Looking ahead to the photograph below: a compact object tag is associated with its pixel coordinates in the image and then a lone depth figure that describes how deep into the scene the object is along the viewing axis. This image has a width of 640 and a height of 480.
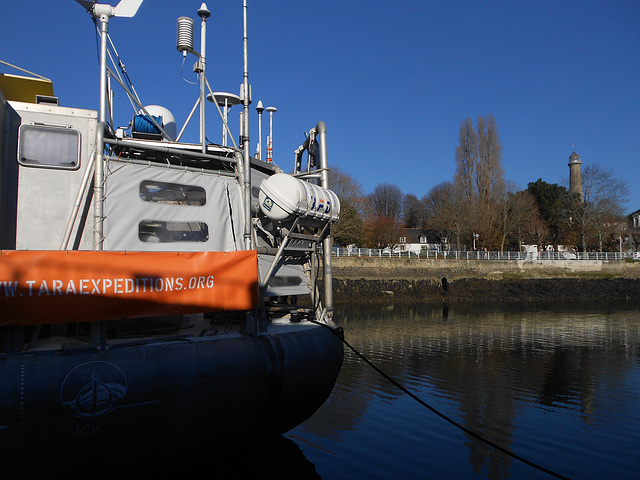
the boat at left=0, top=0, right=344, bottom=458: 5.33
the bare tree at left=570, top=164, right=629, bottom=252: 58.50
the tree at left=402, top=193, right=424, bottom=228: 88.72
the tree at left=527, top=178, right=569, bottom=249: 63.03
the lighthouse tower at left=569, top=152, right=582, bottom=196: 85.19
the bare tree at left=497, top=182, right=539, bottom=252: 57.53
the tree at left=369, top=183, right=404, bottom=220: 86.50
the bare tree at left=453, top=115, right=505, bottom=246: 57.06
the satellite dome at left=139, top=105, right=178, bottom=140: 9.67
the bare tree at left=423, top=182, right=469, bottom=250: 57.00
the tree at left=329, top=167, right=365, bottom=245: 44.91
